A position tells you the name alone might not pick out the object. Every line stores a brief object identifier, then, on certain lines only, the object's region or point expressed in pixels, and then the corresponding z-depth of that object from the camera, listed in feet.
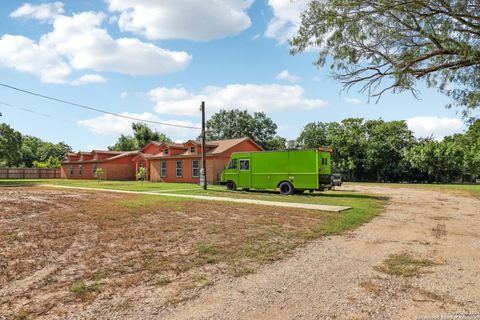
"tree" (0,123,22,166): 125.70
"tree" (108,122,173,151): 205.16
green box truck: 64.13
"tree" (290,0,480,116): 27.91
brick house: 105.60
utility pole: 74.90
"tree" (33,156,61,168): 191.31
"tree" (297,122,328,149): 172.12
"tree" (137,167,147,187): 93.72
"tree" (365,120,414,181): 151.23
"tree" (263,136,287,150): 178.29
